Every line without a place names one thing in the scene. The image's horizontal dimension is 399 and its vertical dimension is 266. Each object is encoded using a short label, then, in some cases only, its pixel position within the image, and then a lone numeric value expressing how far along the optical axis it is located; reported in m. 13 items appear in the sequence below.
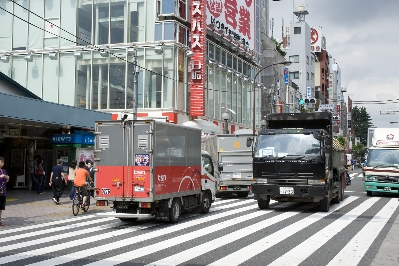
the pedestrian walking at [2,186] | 13.58
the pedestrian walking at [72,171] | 19.52
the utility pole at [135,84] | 28.25
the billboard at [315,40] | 106.94
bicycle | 16.80
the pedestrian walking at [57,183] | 19.88
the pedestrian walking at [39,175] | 24.83
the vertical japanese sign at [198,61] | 34.31
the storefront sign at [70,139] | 25.22
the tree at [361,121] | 160.88
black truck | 15.91
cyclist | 16.86
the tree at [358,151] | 107.12
